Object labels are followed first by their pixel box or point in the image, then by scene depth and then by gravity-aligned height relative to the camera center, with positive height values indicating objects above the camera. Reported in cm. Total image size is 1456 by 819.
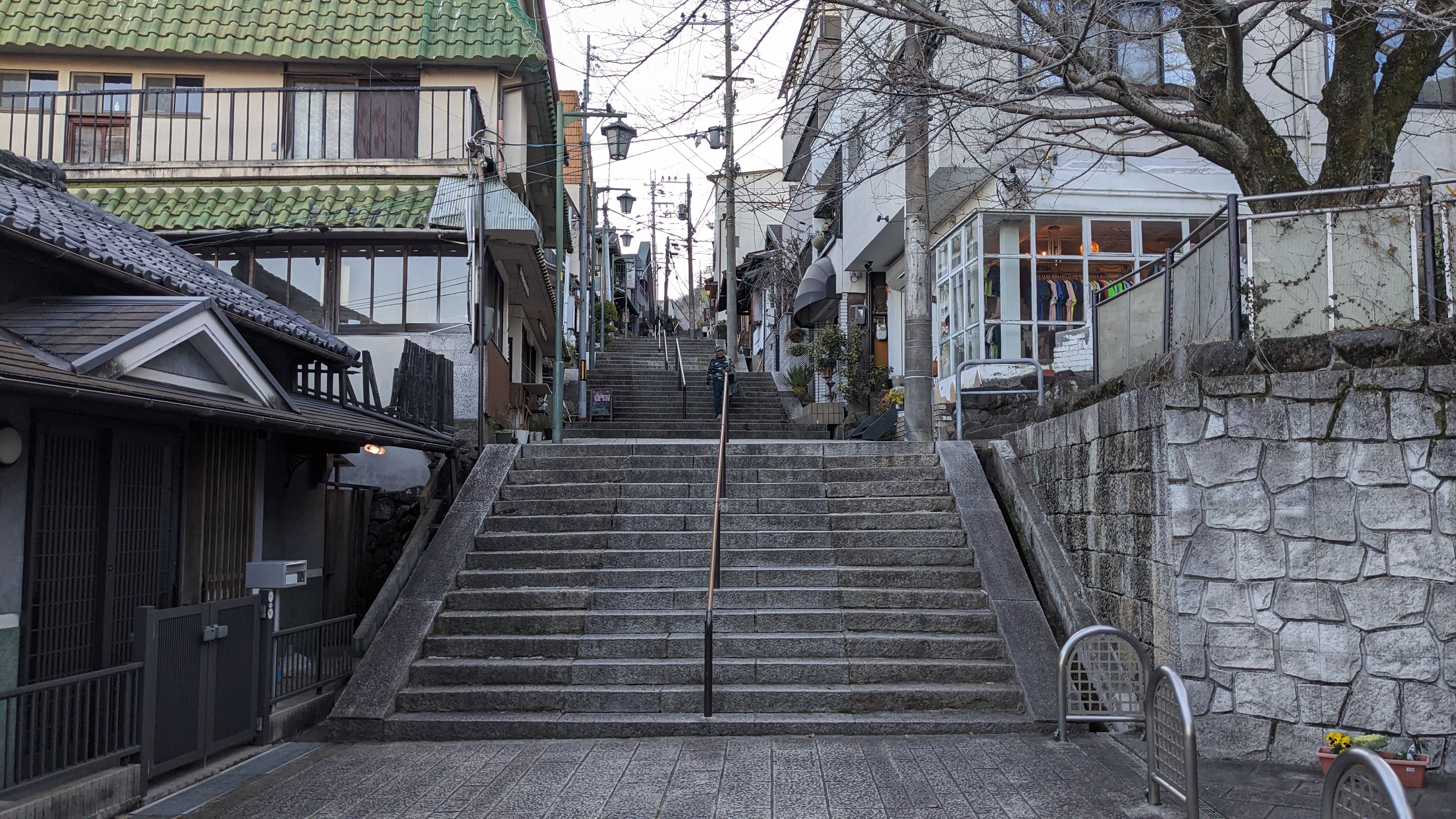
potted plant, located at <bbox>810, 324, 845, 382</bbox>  2036 +232
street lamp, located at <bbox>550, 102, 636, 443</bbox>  1354 +388
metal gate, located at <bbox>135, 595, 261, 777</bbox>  599 -138
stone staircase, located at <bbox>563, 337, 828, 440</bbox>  1834 +123
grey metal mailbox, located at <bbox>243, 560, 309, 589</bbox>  753 -82
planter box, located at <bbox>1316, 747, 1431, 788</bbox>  593 -178
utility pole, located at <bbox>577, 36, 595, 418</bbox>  2088 +458
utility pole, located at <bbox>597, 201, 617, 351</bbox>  3491 +761
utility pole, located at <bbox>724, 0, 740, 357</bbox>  2762 +518
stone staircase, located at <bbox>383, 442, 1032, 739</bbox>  778 -127
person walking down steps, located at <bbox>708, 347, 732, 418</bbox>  2003 +184
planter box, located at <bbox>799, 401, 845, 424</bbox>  1886 +98
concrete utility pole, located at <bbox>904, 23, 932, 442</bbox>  1145 +192
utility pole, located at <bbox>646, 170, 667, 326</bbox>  6826 +1198
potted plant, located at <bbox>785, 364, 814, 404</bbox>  2244 +190
